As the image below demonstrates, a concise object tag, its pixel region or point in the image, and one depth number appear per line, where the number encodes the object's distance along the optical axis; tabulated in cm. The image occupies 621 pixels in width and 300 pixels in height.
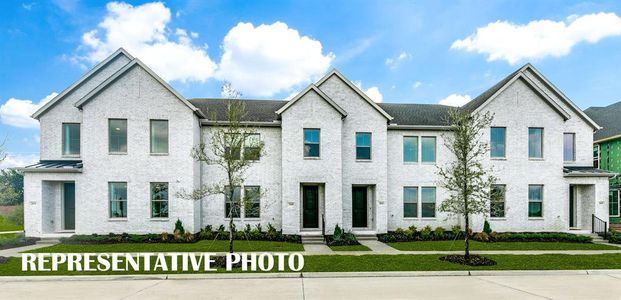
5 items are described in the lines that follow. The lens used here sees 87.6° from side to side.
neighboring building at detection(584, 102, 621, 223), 2227
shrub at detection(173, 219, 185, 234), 1669
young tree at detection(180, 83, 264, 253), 1145
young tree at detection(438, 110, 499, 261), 1236
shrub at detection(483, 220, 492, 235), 1823
